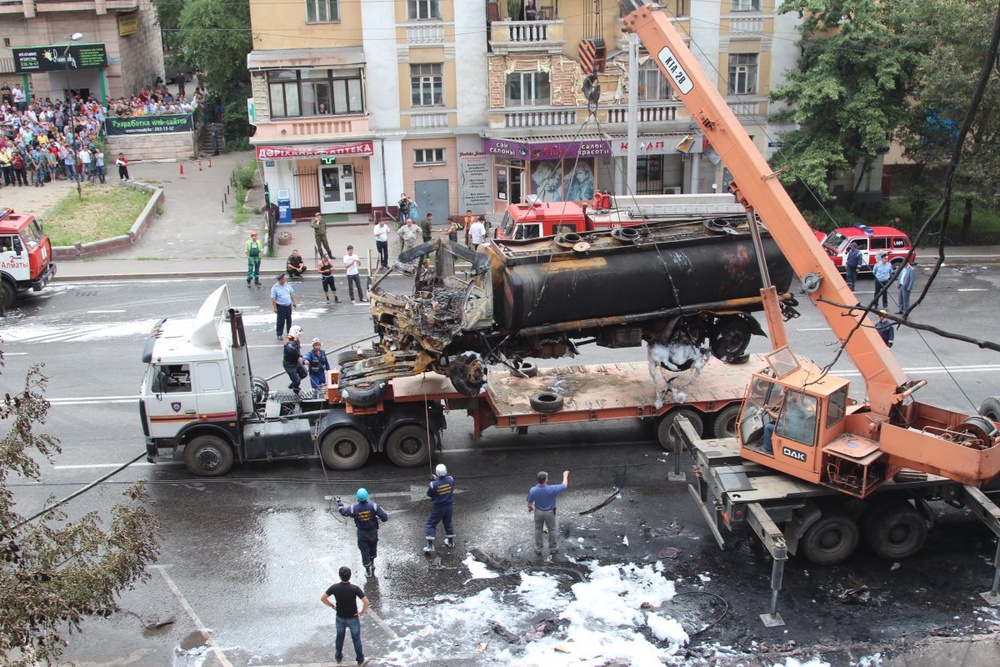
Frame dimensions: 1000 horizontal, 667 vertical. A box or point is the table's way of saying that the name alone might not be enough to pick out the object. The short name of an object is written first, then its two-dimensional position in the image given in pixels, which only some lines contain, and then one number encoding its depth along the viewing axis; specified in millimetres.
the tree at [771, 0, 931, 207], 28062
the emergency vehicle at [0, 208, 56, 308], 23688
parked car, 25750
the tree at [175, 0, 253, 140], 41062
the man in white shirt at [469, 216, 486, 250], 27562
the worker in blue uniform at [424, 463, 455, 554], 12469
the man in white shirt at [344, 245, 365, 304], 24266
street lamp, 39344
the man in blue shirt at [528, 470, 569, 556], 12336
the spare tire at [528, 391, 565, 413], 15188
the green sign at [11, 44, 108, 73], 40156
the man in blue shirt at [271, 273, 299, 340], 20906
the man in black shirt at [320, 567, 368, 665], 10273
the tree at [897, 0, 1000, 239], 25656
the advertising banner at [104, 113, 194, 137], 38406
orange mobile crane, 11328
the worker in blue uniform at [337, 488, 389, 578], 11828
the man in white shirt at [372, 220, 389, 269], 27328
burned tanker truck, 14648
